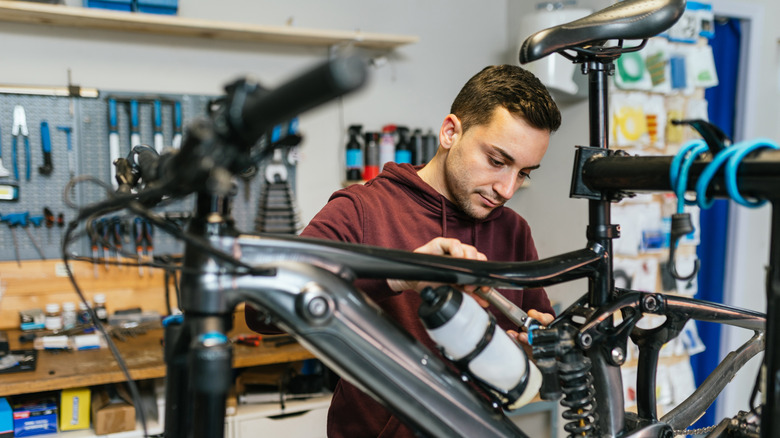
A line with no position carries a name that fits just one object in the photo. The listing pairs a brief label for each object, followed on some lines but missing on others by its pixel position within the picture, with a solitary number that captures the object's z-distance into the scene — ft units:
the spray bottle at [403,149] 10.25
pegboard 8.43
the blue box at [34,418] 6.83
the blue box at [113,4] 8.16
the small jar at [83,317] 8.47
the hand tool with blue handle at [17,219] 8.32
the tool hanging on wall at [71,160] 8.64
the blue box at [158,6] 8.41
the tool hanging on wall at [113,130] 8.65
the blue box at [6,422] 6.63
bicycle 1.78
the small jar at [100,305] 8.60
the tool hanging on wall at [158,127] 8.89
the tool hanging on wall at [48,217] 8.48
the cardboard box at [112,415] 6.89
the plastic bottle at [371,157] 10.03
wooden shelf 7.73
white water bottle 2.33
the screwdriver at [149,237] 8.70
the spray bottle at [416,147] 10.24
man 4.04
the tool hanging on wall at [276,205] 9.48
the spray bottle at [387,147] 10.09
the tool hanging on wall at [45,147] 8.43
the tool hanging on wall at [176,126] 9.10
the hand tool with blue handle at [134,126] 8.79
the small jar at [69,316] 8.37
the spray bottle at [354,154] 10.02
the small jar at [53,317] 8.26
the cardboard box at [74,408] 7.00
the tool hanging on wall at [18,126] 8.31
